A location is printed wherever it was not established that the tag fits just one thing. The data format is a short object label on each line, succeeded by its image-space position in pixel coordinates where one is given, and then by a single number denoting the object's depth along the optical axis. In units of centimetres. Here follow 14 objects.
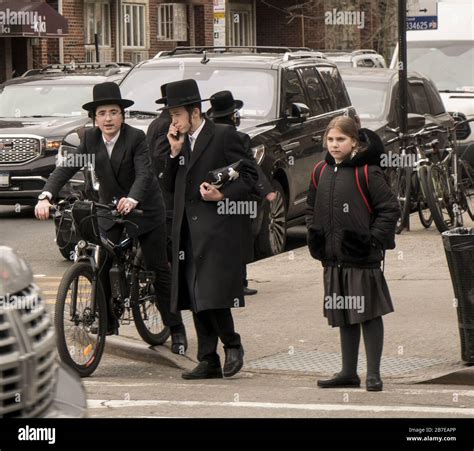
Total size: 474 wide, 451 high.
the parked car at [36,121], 1877
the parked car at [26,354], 489
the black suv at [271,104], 1492
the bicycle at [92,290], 939
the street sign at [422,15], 1988
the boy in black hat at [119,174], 990
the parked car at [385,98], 1888
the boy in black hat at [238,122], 967
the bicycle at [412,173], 1655
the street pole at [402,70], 1691
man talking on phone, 936
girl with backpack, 876
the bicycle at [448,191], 1627
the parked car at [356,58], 2597
